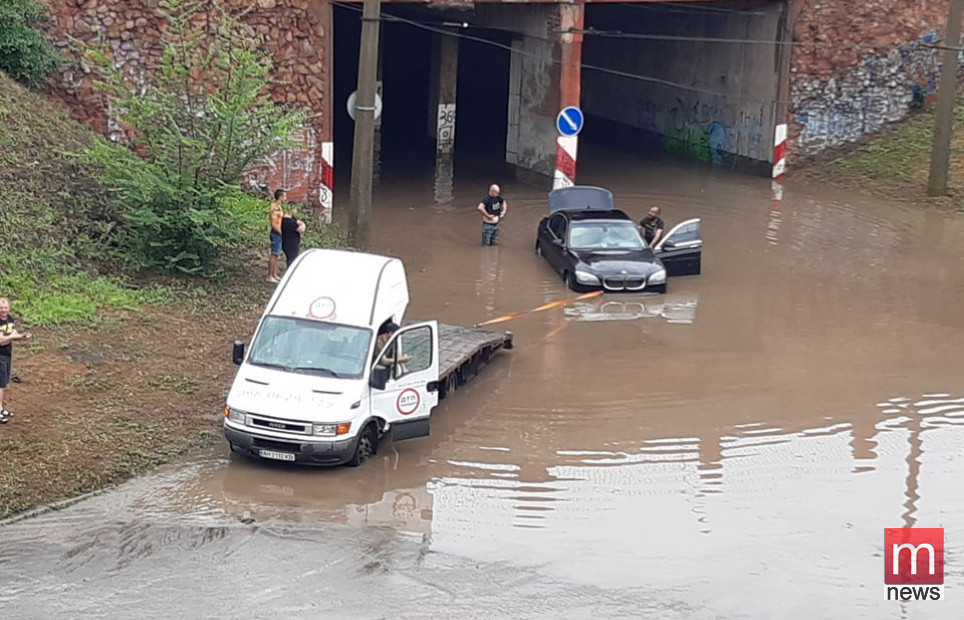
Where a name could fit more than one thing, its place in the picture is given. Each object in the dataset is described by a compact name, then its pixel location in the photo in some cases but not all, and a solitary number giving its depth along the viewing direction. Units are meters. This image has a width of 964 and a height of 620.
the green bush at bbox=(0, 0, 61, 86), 23.70
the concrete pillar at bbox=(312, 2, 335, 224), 26.61
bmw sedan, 22.39
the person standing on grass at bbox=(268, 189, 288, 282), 20.84
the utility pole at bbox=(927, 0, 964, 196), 29.12
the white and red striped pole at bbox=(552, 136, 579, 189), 29.31
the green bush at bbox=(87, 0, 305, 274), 19.80
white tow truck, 13.95
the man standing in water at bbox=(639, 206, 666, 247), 24.23
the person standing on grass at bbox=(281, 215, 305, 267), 21.06
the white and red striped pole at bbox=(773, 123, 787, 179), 32.97
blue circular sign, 28.81
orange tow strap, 20.56
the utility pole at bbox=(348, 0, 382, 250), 20.48
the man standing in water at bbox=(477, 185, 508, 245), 25.38
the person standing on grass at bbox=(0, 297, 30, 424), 14.12
